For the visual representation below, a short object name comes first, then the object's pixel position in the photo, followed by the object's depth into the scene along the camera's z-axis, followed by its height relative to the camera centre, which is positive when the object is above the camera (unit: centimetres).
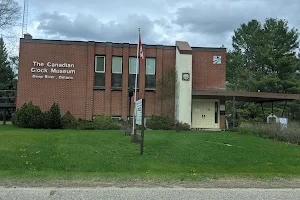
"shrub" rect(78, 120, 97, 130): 2309 -56
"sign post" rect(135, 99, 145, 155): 1190 +21
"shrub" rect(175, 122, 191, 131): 2437 -60
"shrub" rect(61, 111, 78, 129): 2342 -38
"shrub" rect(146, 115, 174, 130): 2427 -37
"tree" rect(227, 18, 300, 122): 4591 +891
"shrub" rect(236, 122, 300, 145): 1800 -67
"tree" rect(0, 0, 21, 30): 3108 +947
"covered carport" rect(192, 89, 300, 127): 2562 +181
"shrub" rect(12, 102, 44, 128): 2322 -7
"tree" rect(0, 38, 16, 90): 5316 +665
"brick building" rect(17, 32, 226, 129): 2598 +310
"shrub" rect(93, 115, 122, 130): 2334 -47
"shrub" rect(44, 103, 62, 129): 2314 -11
